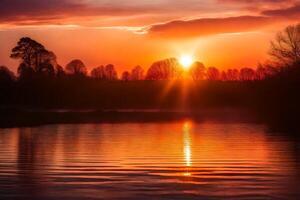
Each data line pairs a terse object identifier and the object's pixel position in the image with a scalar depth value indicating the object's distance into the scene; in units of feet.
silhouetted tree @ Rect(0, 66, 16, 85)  324.72
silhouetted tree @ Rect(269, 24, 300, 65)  253.65
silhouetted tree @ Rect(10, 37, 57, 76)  322.55
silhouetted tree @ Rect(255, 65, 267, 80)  279.08
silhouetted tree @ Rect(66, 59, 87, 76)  384.90
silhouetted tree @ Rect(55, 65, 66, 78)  362.86
